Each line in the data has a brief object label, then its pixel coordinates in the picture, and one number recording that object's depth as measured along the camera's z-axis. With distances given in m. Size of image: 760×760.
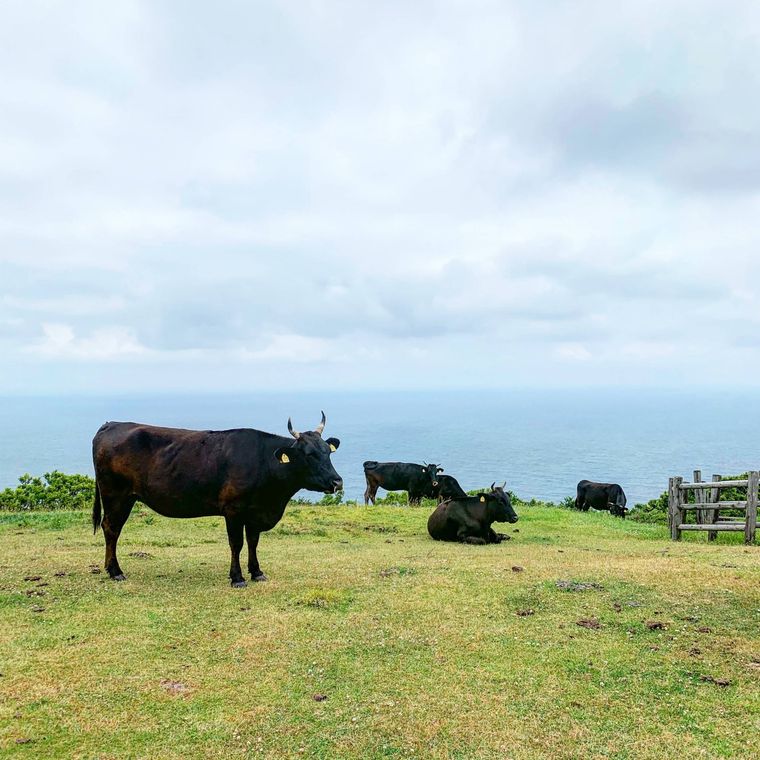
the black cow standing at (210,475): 10.13
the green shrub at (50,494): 20.97
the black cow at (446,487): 24.80
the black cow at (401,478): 27.88
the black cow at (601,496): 28.64
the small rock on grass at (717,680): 6.05
